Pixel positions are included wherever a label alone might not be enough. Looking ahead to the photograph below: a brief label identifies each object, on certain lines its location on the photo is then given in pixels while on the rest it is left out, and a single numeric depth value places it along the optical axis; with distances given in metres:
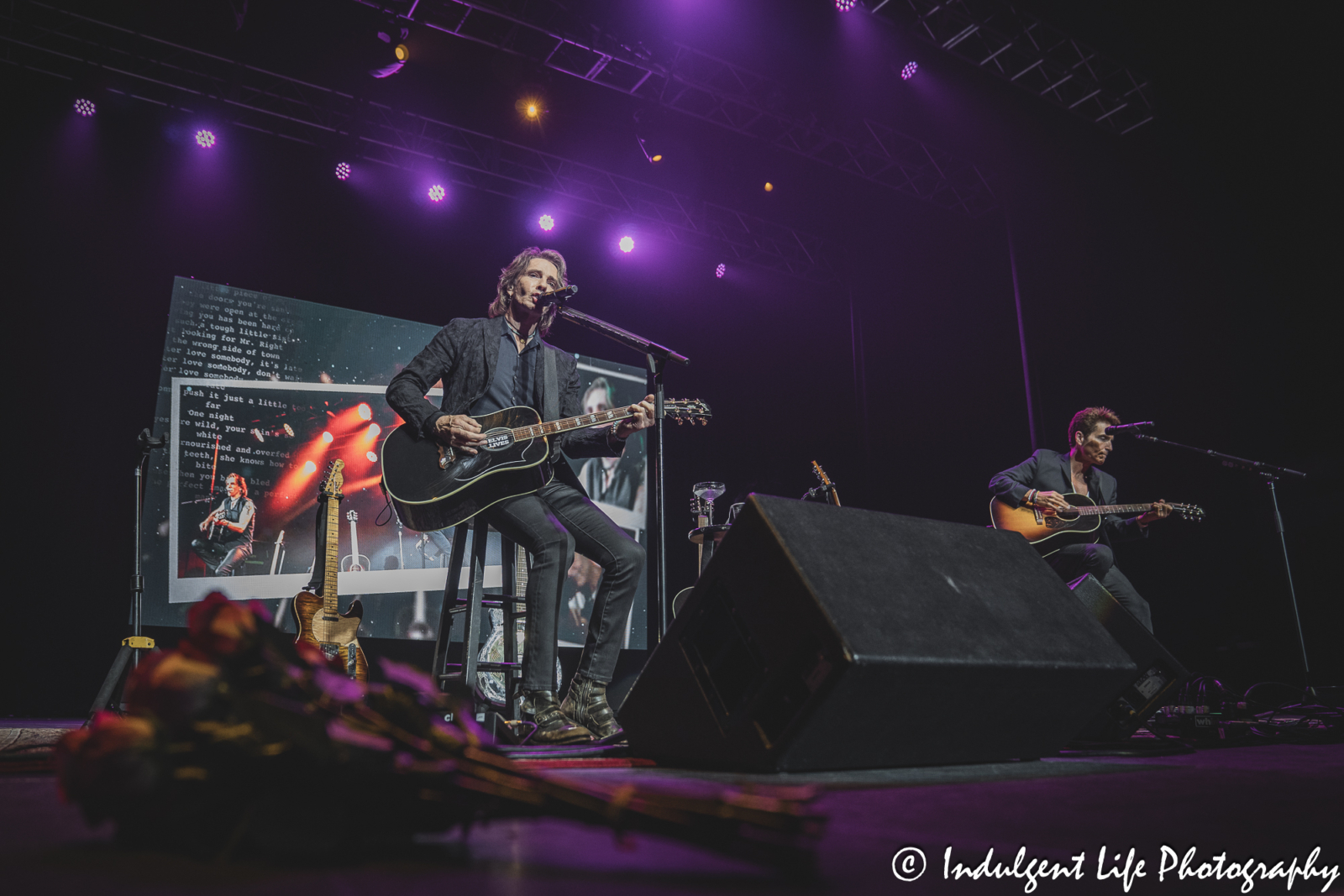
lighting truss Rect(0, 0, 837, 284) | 6.07
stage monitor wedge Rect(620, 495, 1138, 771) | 1.70
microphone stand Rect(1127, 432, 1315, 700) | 5.35
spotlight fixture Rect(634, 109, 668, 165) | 7.31
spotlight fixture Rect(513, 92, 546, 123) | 6.92
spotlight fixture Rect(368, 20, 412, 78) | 5.87
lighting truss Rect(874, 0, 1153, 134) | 6.22
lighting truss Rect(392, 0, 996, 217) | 6.25
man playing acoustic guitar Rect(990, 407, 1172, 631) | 5.29
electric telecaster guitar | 4.74
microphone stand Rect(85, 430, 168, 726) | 3.46
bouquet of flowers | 0.76
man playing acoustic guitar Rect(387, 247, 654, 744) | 2.88
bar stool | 3.08
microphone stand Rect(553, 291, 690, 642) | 2.94
